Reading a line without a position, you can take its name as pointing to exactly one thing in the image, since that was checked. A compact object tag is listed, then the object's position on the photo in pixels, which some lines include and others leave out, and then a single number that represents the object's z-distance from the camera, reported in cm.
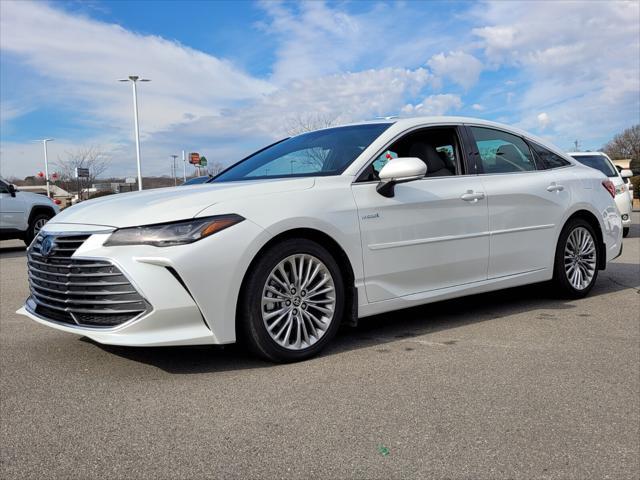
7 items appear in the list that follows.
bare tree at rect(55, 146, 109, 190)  4525
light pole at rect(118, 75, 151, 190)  3538
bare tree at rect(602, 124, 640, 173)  7063
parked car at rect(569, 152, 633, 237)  1134
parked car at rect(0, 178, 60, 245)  1322
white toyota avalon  354
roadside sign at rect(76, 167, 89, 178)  3962
